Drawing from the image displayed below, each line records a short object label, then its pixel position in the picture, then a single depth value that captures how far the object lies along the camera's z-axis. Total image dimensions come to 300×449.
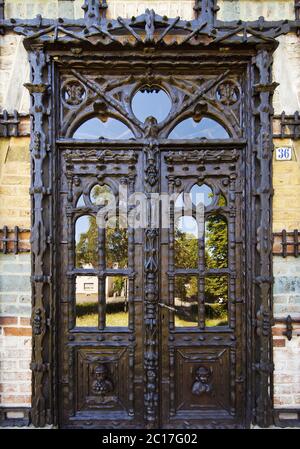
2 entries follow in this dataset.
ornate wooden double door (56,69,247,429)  2.79
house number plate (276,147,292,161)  2.74
